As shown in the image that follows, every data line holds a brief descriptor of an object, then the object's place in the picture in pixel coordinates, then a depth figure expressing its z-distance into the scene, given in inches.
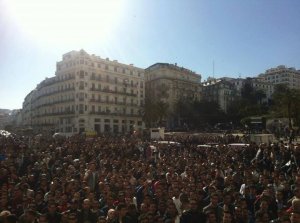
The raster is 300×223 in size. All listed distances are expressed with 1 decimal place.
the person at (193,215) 205.6
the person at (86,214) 219.2
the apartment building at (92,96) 1938.0
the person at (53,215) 213.2
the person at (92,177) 316.8
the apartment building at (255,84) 3123.5
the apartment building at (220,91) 2854.8
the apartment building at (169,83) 2340.7
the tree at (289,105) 1268.0
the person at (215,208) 216.5
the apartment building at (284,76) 3749.3
